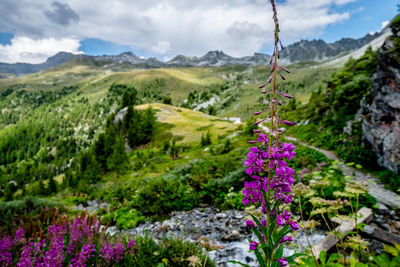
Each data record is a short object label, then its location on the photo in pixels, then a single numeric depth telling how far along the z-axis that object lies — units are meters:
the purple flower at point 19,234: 3.91
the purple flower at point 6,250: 3.48
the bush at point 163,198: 8.14
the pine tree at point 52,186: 37.16
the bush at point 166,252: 4.10
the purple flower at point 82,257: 3.34
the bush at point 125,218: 7.12
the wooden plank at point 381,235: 4.12
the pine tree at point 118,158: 27.77
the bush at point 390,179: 8.10
